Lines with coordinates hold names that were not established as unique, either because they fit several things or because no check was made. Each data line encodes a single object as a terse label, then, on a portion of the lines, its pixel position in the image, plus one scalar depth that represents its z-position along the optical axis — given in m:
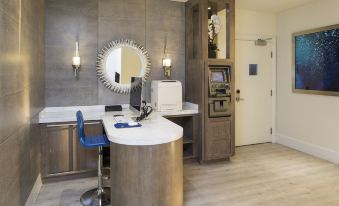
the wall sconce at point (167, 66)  4.09
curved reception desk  2.05
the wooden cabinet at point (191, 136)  3.92
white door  4.86
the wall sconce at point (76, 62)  3.59
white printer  3.74
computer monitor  2.76
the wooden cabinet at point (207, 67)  3.81
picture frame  3.90
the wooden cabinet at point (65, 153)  3.21
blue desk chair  2.56
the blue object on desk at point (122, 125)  2.46
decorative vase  4.07
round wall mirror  3.82
